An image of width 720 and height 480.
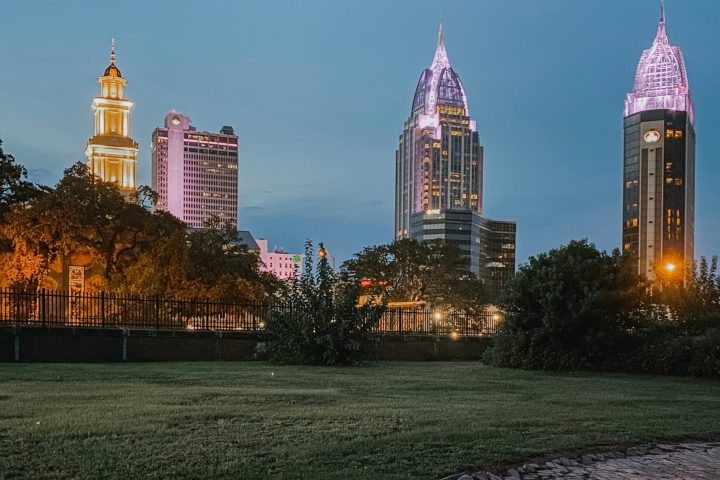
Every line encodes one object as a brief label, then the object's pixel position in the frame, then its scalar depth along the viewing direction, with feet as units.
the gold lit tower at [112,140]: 377.91
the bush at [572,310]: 63.98
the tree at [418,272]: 162.91
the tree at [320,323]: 64.28
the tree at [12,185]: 123.65
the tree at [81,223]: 115.03
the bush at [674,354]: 56.65
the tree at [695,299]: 64.69
